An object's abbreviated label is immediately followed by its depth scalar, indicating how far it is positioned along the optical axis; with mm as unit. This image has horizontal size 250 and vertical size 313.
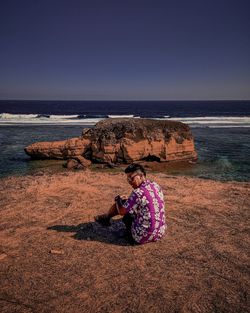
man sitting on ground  4230
